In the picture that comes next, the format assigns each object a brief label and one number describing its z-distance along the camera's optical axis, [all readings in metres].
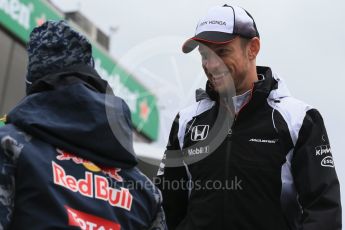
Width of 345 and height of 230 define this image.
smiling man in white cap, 5.70
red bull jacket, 3.97
